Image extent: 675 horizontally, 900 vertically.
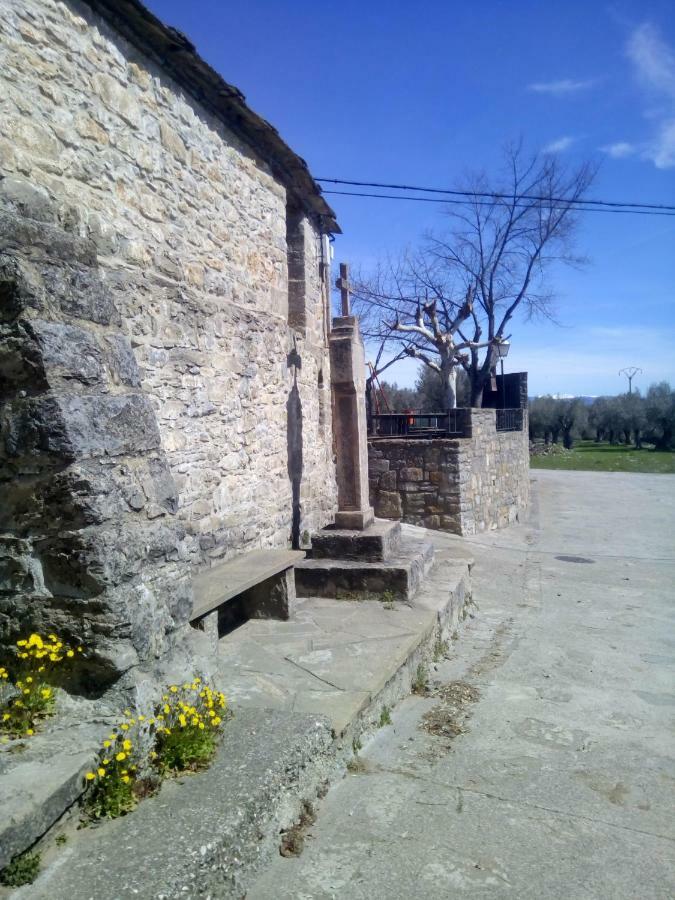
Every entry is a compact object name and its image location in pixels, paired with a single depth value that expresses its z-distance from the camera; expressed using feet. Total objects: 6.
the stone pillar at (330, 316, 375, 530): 20.18
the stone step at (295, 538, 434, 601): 18.12
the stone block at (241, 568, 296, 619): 16.42
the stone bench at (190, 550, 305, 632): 14.58
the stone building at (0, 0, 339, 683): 8.25
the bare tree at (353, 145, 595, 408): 63.16
